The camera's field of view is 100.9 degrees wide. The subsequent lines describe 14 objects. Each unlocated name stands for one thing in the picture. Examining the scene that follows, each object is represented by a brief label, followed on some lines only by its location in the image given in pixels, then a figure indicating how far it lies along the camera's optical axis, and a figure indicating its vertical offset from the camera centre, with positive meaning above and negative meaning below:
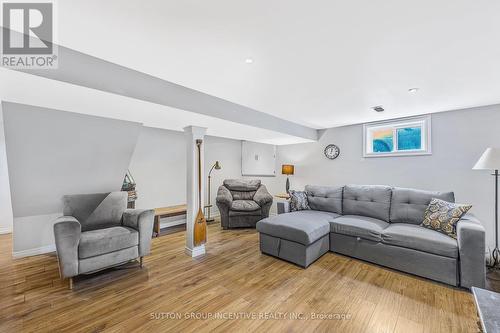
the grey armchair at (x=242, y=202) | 4.38 -0.80
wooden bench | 3.82 -0.87
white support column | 3.02 -0.24
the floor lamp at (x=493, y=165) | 2.54 +0.01
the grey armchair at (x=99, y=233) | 2.13 -0.80
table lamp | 4.95 -0.09
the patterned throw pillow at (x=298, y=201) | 3.83 -0.66
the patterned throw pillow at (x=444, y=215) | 2.49 -0.63
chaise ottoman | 2.70 -0.97
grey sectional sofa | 2.22 -0.88
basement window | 3.56 +0.54
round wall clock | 4.53 +0.32
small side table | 3.71 -0.74
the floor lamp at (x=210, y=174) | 4.72 -0.19
